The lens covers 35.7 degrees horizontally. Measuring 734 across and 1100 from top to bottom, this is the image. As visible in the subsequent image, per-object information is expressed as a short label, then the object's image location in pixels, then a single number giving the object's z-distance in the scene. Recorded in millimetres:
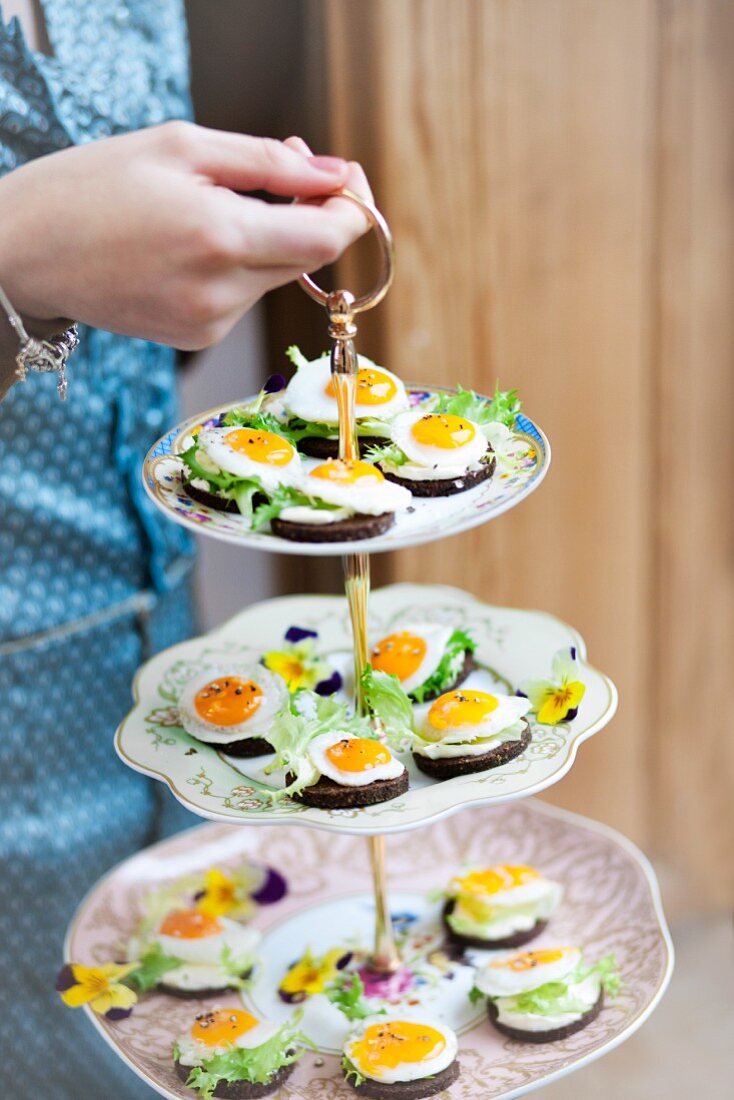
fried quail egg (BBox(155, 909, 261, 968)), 982
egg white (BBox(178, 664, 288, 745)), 868
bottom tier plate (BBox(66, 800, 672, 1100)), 854
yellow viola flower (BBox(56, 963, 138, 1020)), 913
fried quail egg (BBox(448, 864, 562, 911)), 1003
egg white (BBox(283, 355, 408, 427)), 808
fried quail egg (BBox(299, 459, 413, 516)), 717
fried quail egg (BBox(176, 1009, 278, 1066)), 853
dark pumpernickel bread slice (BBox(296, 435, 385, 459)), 820
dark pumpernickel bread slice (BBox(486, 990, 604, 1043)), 865
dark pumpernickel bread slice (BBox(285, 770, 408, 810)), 770
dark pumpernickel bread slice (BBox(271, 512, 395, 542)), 706
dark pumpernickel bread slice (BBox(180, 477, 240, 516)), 750
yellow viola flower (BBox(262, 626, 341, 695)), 980
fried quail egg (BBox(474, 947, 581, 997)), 893
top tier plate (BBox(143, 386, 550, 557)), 698
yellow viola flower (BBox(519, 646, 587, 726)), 848
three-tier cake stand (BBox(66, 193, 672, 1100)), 760
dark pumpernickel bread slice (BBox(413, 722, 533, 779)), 798
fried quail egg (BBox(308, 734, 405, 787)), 773
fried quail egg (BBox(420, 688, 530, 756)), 803
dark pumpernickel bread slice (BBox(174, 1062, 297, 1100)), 829
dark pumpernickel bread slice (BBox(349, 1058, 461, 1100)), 819
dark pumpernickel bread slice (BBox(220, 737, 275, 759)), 872
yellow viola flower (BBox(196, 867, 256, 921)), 1085
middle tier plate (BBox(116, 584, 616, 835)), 754
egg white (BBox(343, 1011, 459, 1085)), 816
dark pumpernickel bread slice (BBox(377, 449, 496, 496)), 775
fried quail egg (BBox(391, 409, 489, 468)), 771
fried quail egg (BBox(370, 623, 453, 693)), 912
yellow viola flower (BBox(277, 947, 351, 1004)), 959
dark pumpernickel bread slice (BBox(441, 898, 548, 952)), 996
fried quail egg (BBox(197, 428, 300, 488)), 745
